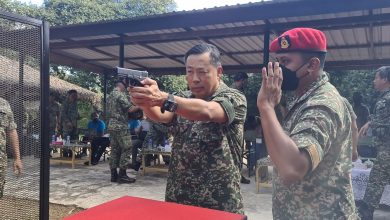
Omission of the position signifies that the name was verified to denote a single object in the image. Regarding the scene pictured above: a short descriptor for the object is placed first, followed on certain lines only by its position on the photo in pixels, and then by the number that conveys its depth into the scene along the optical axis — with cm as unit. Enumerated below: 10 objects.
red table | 135
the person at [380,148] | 420
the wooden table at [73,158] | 792
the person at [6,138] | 300
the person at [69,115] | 940
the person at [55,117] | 983
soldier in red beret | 128
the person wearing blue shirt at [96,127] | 1000
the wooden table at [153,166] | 686
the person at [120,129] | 631
